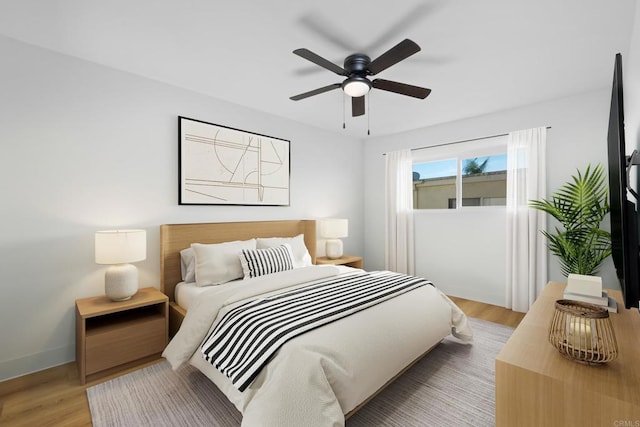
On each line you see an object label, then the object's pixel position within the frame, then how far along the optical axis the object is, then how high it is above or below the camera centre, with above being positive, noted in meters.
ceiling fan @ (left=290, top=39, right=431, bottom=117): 2.18 +1.01
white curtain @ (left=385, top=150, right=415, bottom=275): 4.46 -0.02
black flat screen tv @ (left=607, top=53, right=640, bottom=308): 1.11 -0.02
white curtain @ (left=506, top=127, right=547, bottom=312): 3.33 -0.10
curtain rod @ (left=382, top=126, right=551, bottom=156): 3.65 +0.95
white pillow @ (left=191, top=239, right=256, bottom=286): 2.70 -0.51
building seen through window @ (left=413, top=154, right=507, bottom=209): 3.80 +0.41
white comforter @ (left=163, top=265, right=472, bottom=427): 1.36 -0.83
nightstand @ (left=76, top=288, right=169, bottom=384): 2.11 -0.95
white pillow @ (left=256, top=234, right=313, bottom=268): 3.32 -0.41
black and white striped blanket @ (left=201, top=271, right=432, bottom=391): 1.55 -0.66
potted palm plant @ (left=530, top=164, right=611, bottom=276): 2.84 -0.11
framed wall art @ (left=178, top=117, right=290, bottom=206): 3.04 +0.51
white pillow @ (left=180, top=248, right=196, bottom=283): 2.82 -0.54
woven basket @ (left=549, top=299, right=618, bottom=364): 1.11 -0.50
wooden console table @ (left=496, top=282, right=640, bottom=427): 0.98 -0.63
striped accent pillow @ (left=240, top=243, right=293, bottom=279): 2.80 -0.51
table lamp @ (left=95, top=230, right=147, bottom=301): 2.23 -0.36
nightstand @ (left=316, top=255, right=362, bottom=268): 3.99 -0.70
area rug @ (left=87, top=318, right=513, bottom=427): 1.72 -1.24
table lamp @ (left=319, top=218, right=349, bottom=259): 4.10 -0.32
